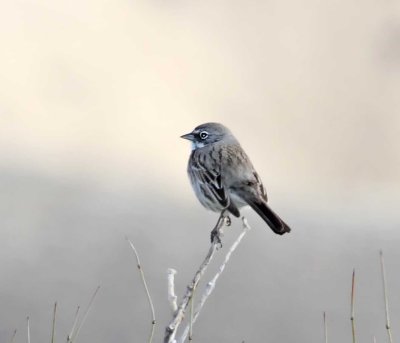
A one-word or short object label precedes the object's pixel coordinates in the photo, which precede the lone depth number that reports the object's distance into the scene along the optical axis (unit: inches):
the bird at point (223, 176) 512.4
